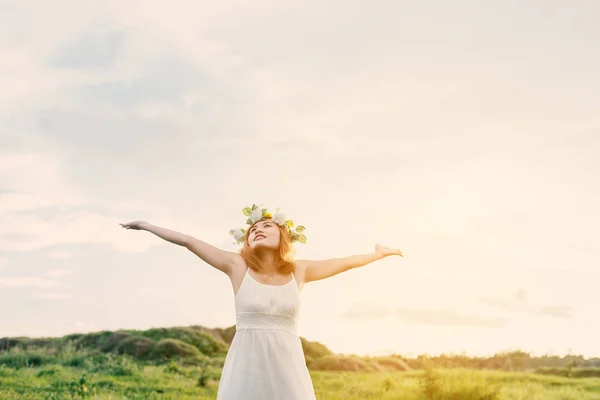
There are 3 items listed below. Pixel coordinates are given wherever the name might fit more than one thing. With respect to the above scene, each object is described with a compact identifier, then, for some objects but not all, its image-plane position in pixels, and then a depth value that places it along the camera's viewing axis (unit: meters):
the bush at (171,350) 16.03
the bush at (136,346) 16.22
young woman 5.59
